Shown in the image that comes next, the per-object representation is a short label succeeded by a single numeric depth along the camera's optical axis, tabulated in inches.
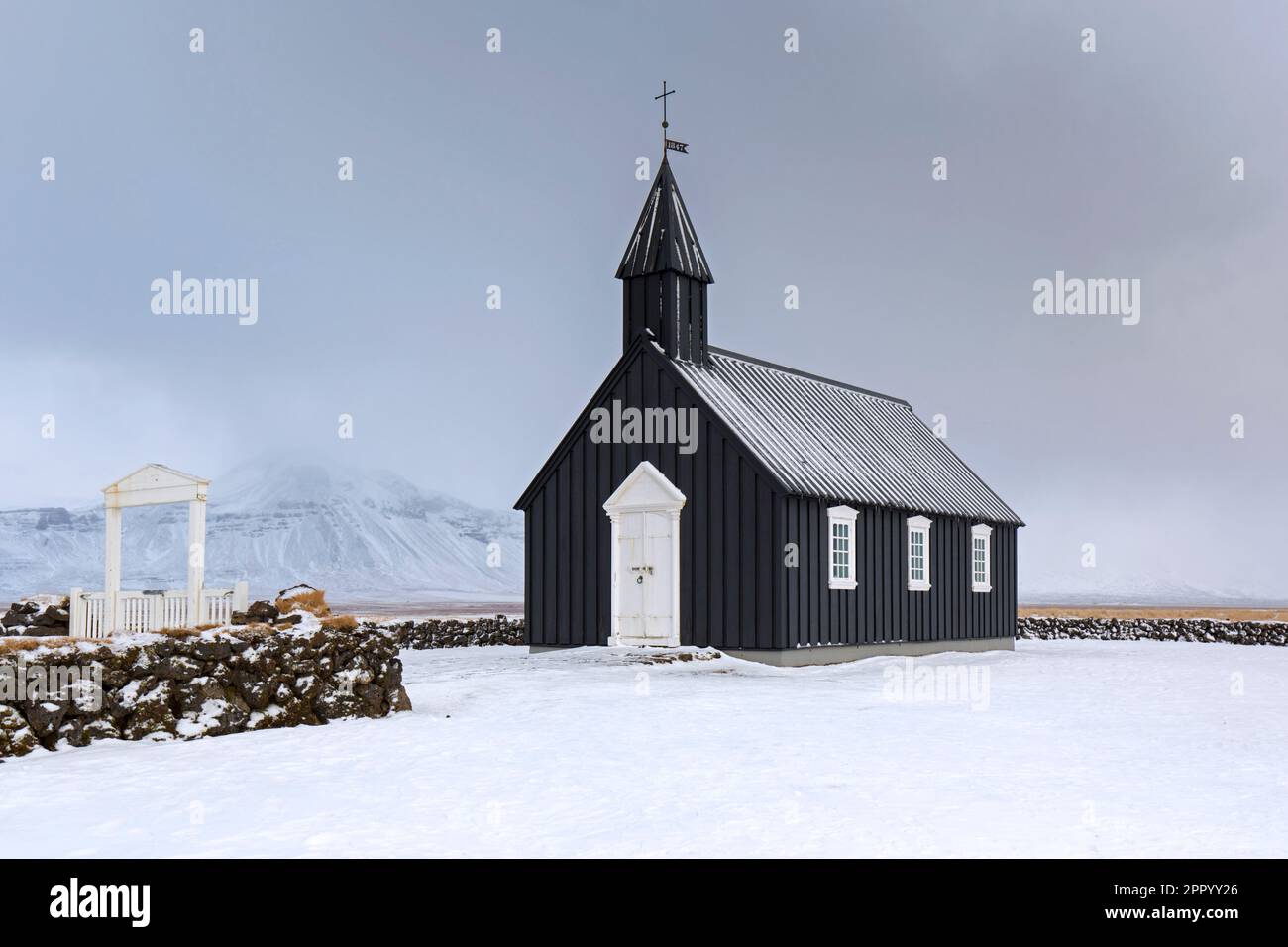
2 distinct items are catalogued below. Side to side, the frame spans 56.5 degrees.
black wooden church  837.8
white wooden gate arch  576.7
